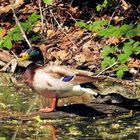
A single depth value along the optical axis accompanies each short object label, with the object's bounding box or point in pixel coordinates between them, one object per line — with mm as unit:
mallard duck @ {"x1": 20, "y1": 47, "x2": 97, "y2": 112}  14062
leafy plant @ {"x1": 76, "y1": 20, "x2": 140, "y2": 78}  17797
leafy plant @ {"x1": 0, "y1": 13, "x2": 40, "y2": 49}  19750
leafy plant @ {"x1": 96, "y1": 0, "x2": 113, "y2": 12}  21791
